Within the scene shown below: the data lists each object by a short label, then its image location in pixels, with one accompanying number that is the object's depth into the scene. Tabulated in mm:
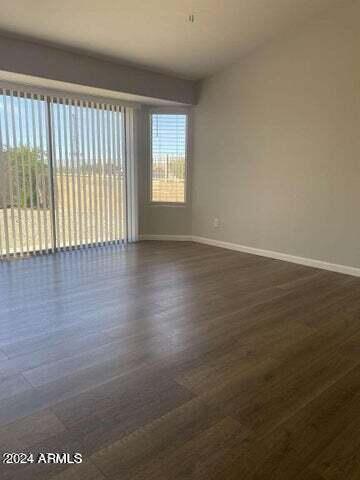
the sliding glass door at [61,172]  4609
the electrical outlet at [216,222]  5782
